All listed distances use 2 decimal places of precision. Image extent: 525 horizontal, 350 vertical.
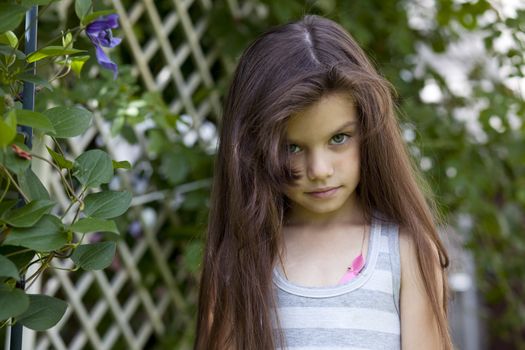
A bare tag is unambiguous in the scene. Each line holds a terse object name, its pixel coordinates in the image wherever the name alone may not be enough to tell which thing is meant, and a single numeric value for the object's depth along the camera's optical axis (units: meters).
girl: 2.22
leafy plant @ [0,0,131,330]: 1.97
